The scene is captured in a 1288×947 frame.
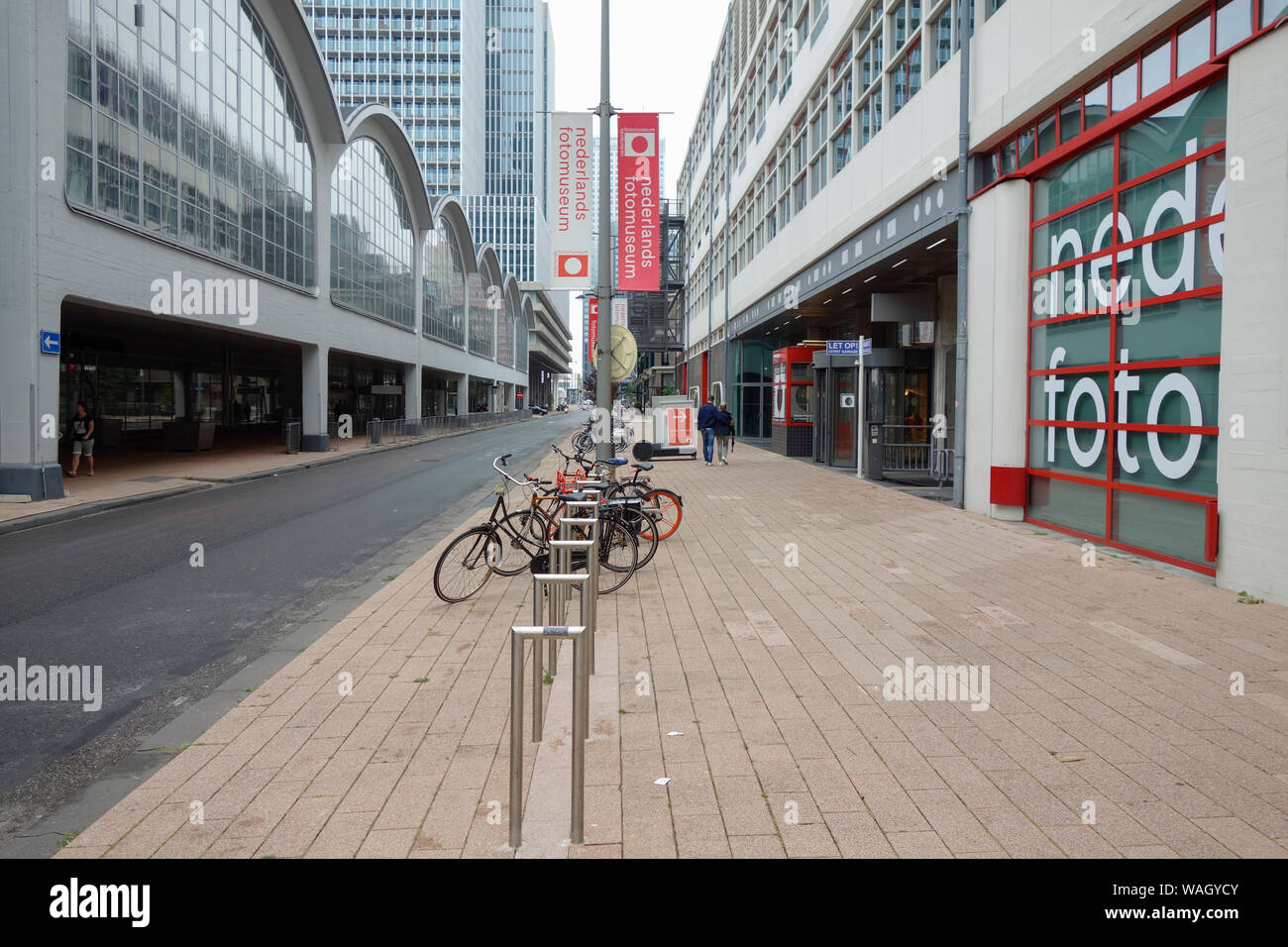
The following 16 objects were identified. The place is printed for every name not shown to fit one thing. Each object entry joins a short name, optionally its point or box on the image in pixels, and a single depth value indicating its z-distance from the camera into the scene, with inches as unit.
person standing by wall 746.2
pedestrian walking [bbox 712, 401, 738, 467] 972.6
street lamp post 489.1
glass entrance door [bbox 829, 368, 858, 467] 855.3
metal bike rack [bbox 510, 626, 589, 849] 122.7
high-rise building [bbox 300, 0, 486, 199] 4500.5
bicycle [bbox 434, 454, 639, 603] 296.5
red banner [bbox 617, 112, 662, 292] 570.6
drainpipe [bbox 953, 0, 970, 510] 517.7
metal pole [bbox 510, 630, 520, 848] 120.1
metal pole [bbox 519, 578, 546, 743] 147.0
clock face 490.0
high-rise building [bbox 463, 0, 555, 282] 5994.1
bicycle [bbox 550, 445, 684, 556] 367.6
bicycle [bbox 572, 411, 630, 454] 889.0
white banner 539.8
